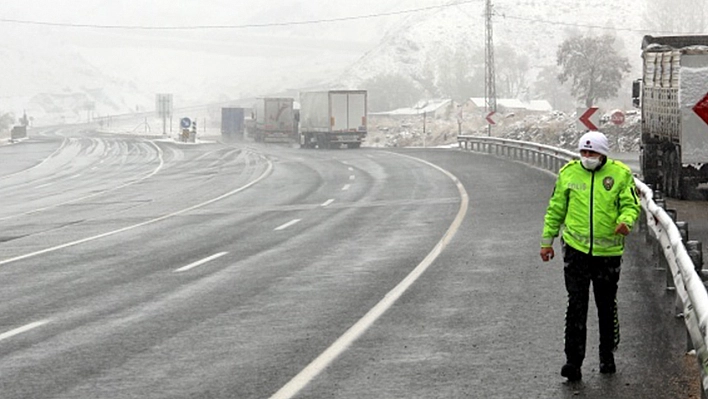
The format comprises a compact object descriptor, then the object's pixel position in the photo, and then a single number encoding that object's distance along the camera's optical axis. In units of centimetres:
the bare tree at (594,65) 12938
